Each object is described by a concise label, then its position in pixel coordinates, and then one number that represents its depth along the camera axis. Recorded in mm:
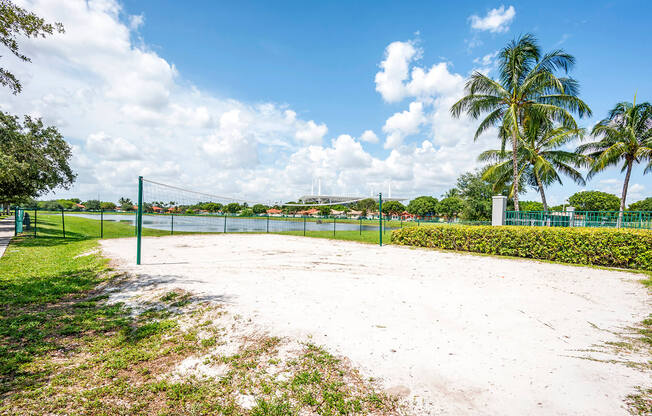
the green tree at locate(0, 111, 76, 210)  15109
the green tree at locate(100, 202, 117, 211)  119312
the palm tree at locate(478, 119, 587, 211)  16656
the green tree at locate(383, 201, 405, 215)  99812
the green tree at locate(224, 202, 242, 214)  35859
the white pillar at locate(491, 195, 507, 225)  13656
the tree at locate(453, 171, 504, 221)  32656
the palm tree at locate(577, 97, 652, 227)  18205
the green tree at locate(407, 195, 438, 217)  86819
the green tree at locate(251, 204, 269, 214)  55156
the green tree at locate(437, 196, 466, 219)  70500
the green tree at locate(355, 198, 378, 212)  98062
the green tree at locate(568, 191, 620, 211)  61562
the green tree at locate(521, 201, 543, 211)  83125
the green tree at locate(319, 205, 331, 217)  78438
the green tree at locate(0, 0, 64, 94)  5461
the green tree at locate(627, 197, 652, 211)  66625
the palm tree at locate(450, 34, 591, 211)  14898
